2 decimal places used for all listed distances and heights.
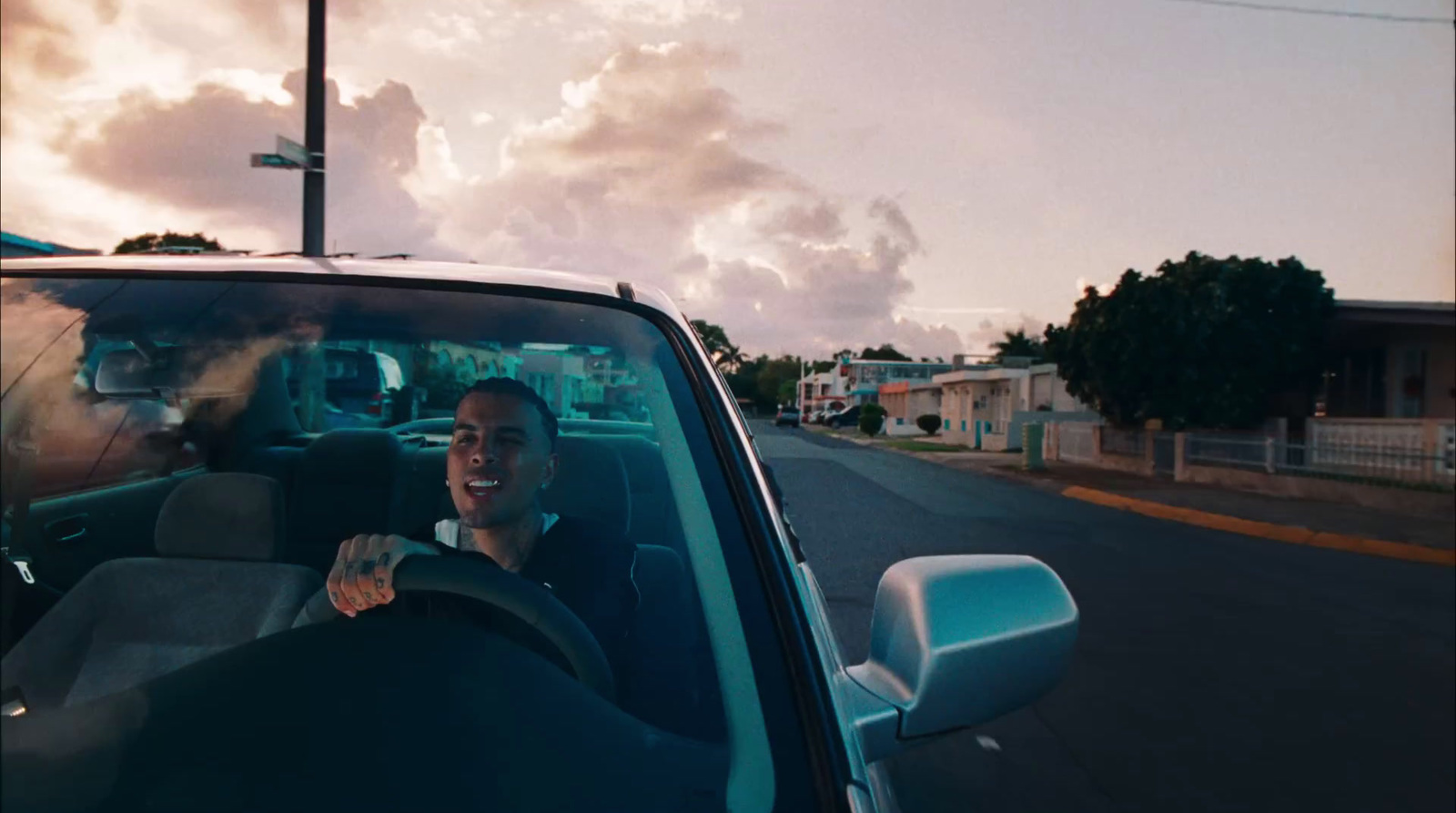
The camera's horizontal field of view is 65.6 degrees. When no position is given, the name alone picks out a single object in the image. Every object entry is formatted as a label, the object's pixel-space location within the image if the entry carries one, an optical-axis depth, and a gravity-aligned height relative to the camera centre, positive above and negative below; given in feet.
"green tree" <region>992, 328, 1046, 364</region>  300.20 +17.17
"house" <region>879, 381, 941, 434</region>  206.69 +0.52
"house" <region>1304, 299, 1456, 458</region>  58.29 +2.67
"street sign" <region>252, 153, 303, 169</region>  27.43 +5.73
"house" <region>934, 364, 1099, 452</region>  124.57 +0.64
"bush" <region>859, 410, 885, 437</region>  179.34 -2.67
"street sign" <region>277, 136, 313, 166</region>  27.66 +6.06
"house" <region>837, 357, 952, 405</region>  303.07 +9.71
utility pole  29.55 +6.15
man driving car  4.85 -0.56
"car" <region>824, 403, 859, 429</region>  236.22 -2.83
